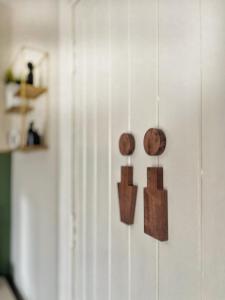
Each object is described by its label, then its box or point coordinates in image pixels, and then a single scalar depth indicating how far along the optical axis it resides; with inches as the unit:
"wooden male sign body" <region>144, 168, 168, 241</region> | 34.8
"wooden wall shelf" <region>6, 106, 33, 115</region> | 78.3
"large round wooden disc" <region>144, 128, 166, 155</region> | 35.2
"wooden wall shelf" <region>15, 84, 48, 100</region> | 73.2
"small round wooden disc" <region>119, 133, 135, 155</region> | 41.9
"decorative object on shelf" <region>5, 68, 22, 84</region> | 80.4
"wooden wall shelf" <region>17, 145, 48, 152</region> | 72.6
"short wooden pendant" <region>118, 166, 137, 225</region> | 41.5
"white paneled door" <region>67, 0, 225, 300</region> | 28.5
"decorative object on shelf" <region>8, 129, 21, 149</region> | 80.8
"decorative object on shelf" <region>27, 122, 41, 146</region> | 73.9
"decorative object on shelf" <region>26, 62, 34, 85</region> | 75.2
